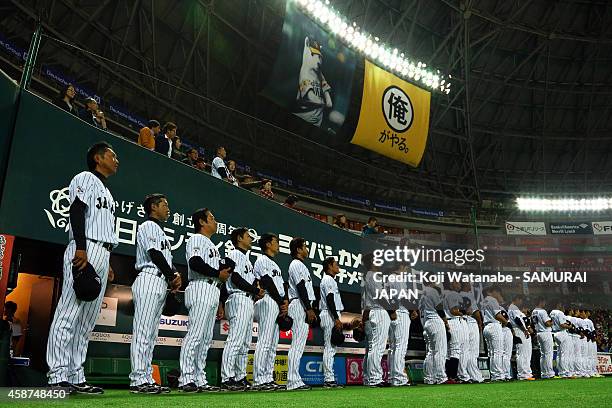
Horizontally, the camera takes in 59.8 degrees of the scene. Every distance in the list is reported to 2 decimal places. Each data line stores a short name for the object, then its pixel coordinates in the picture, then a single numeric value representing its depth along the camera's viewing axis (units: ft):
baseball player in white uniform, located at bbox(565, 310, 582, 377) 36.81
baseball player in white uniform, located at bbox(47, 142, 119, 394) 12.04
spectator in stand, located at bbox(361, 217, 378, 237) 37.27
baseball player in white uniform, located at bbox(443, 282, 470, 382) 27.71
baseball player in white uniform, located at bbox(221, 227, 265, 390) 17.98
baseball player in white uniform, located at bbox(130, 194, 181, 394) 14.83
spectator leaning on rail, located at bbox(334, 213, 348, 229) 36.17
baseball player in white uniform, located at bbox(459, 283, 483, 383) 28.04
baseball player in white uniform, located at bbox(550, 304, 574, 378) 35.99
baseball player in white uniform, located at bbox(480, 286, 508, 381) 29.99
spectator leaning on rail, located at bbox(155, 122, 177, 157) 25.36
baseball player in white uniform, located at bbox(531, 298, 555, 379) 34.58
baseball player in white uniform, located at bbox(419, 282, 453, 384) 26.66
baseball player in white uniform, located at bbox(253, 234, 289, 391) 19.12
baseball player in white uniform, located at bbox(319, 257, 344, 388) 21.88
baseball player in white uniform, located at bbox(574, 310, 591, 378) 37.37
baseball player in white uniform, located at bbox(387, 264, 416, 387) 23.86
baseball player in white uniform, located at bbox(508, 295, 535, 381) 32.42
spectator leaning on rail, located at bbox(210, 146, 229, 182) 28.48
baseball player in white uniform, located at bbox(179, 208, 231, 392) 16.16
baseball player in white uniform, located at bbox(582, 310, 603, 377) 38.99
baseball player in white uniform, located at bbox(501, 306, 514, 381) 30.46
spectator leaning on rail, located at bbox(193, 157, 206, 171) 28.83
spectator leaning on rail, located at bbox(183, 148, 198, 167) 28.58
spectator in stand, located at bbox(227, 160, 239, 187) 29.05
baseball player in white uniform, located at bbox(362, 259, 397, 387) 23.53
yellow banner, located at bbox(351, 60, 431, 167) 51.13
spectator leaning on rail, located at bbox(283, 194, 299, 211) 33.32
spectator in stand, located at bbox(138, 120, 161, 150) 23.77
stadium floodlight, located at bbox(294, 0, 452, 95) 48.16
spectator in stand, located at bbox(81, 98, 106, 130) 22.16
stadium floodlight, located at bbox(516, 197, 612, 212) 87.87
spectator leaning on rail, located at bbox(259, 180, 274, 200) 32.68
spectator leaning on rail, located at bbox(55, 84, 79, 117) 21.52
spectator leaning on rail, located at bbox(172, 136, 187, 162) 27.64
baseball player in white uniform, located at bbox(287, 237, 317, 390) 19.98
